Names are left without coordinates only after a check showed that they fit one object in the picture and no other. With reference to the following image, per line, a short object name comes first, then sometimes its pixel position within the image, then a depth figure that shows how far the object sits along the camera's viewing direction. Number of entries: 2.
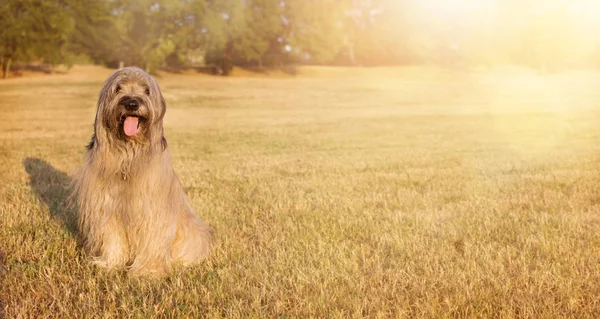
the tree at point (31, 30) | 44.38
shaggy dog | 4.33
